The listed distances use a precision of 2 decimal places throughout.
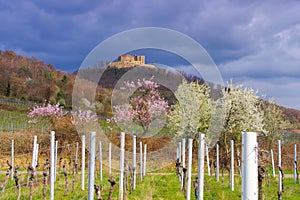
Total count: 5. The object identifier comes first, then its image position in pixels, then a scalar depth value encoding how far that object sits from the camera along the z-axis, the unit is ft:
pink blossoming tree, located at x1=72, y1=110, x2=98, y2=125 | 89.63
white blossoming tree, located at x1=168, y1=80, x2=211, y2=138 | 78.69
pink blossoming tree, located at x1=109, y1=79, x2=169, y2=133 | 74.69
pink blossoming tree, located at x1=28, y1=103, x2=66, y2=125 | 104.31
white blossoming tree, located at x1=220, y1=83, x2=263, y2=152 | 77.71
